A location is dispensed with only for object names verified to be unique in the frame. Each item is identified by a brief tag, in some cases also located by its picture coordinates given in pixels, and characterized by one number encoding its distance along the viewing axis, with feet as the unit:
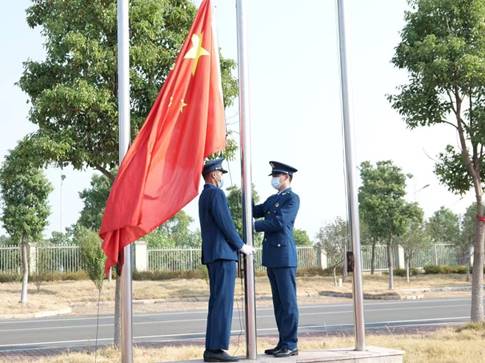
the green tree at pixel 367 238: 116.98
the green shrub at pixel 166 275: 120.16
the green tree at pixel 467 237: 128.06
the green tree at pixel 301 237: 174.74
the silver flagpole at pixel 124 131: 22.62
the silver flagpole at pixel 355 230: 27.63
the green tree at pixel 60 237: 147.59
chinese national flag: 22.62
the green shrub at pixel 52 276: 114.52
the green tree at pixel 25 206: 88.79
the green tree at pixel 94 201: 137.08
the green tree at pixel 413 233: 112.98
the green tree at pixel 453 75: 46.70
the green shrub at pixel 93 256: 64.90
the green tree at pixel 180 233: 159.57
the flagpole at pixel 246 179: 25.08
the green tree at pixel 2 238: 160.29
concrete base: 25.48
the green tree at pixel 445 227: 135.41
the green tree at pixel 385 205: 112.88
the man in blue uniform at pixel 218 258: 24.47
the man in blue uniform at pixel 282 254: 25.99
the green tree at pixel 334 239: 117.39
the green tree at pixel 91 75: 39.22
